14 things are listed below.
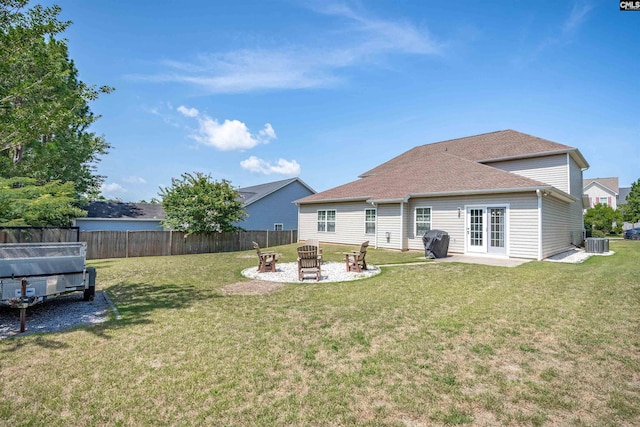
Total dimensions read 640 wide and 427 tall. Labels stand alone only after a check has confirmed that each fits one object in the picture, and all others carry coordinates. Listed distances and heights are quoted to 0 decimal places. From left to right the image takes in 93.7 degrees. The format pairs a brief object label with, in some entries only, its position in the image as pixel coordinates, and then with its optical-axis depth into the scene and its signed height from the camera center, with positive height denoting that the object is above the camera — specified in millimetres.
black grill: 13203 -825
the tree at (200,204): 17938 +1170
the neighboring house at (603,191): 44562 +5243
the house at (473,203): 13227 +1183
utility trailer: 4988 -934
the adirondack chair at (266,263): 10174 -1331
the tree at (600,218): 32656 +886
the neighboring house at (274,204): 27219 +1846
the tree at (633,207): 35059 +2302
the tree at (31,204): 10188 +662
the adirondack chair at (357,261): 10094 -1289
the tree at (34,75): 5789 +3199
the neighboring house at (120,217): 23578 +495
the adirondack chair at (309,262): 8914 -1141
